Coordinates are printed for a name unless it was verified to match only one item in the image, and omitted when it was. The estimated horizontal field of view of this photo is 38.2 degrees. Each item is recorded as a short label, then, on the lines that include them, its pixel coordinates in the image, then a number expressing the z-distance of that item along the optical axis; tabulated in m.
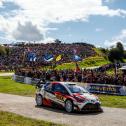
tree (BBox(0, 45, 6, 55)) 46.83
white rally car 9.40
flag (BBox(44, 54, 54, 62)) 23.31
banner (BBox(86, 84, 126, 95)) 13.71
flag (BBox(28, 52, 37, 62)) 24.80
